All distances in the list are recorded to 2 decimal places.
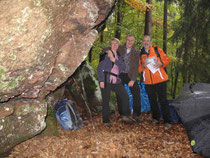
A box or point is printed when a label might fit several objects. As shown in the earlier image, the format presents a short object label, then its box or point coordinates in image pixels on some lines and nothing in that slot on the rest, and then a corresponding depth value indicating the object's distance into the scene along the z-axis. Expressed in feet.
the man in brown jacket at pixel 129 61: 16.80
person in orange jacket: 15.65
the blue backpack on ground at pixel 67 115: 15.57
